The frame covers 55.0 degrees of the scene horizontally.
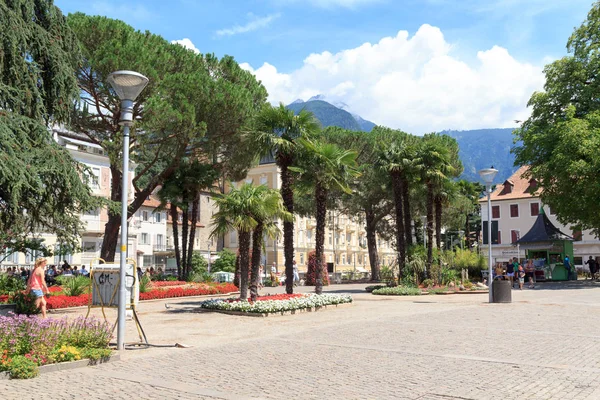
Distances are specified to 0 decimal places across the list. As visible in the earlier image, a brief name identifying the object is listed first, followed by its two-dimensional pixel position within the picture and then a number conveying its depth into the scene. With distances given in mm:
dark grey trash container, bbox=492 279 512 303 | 21203
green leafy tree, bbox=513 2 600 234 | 30750
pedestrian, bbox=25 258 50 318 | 14500
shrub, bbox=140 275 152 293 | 24980
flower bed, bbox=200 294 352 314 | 17094
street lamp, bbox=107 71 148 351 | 10281
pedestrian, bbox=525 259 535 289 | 34719
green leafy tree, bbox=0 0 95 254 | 11219
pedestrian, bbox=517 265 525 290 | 30812
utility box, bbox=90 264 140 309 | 11812
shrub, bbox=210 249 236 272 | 52469
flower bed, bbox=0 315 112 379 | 8000
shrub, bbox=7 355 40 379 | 7852
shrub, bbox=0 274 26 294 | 18828
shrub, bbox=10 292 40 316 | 15398
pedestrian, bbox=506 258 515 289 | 33266
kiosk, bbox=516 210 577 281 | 38375
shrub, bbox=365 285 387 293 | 30294
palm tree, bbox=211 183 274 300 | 17812
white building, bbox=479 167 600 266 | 70125
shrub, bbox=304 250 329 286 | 35997
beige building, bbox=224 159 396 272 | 72625
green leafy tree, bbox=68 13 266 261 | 25359
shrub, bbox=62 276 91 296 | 21984
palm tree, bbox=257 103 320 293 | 20969
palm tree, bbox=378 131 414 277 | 29673
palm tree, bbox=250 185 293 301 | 18103
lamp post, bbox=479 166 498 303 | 21484
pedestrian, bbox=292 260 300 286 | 40819
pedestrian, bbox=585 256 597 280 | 40934
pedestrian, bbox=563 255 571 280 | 38594
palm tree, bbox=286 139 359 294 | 20844
